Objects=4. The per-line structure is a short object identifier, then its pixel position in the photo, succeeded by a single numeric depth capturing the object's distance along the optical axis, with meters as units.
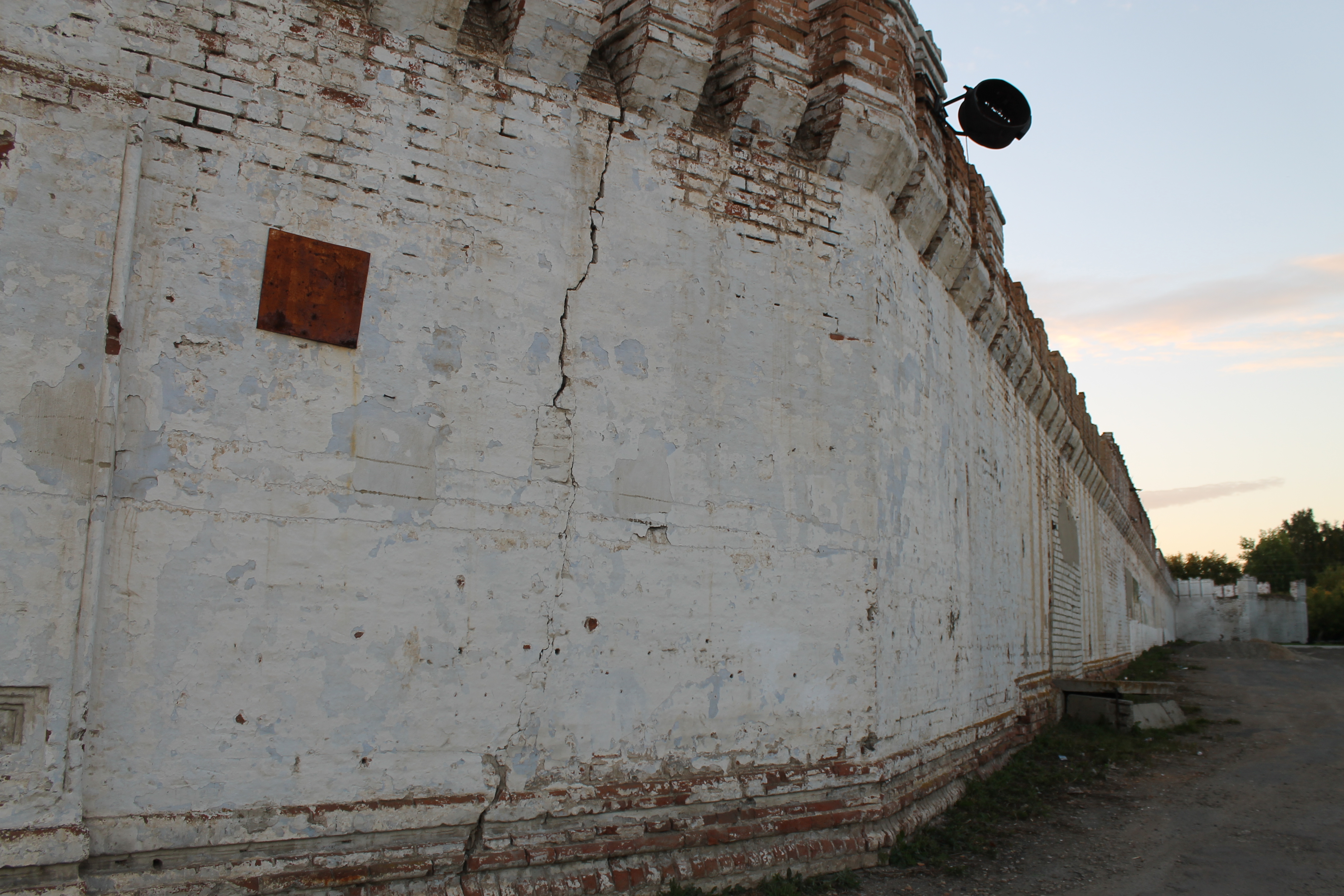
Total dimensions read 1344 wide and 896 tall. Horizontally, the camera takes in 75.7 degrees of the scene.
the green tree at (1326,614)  42.38
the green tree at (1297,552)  60.69
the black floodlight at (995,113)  7.42
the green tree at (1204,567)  72.38
